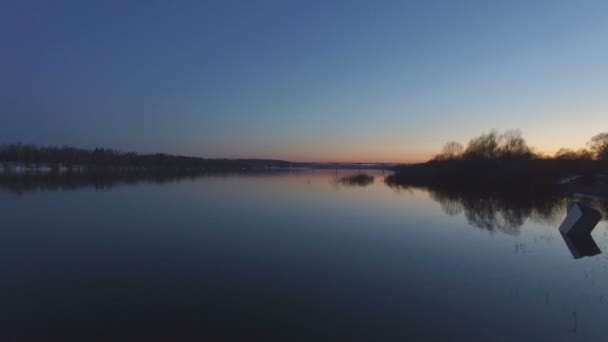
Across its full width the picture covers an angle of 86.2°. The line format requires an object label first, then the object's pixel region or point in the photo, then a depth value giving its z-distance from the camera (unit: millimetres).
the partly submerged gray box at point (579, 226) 11948
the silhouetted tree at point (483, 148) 49969
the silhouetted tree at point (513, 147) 50812
